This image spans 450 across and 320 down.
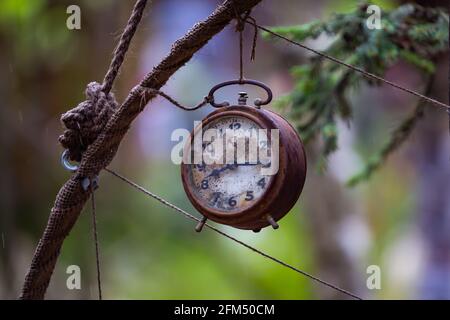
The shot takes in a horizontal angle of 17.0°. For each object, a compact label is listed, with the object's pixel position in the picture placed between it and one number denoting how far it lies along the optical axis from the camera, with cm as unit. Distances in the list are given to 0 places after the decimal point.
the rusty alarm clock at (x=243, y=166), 133
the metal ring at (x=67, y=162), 143
